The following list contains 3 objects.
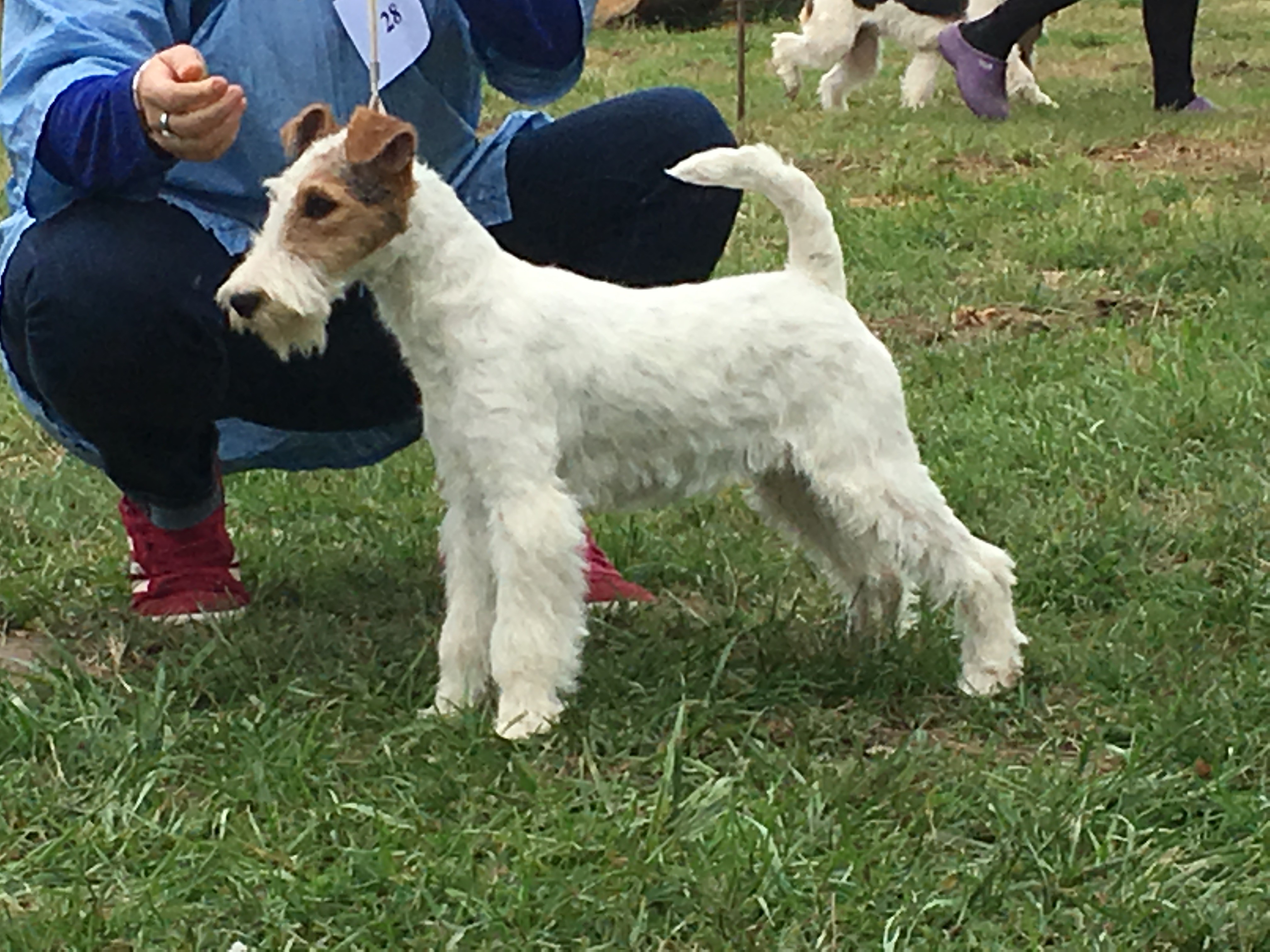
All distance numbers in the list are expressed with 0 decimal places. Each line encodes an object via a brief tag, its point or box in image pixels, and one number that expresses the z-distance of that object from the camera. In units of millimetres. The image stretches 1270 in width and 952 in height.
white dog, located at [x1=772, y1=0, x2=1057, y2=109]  9836
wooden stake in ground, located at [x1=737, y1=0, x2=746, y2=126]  7797
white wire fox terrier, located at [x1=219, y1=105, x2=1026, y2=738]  2389
